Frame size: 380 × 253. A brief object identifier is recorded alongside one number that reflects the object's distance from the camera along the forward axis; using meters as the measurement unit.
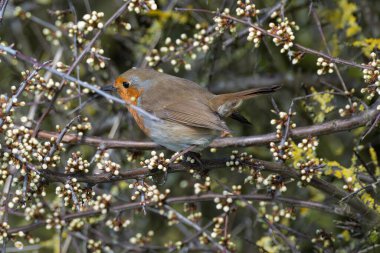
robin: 7.68
